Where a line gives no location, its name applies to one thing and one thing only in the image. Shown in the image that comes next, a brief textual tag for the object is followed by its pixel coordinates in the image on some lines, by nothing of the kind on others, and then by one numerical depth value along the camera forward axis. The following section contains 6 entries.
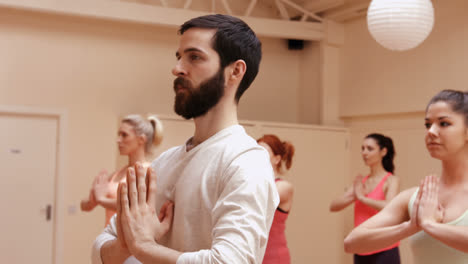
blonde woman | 3.16
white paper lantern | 3.42
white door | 4.80
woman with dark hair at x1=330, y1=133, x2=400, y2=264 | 3.69
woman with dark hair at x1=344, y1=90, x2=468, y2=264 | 1.59
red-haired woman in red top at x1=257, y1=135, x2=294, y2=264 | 3.03
